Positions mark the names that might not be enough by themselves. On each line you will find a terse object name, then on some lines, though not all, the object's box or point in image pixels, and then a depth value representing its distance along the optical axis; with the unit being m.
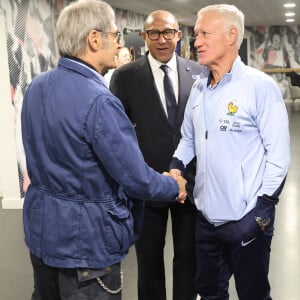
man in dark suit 2.21
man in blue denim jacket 1.37
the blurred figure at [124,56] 4.12
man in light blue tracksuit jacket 1.72
